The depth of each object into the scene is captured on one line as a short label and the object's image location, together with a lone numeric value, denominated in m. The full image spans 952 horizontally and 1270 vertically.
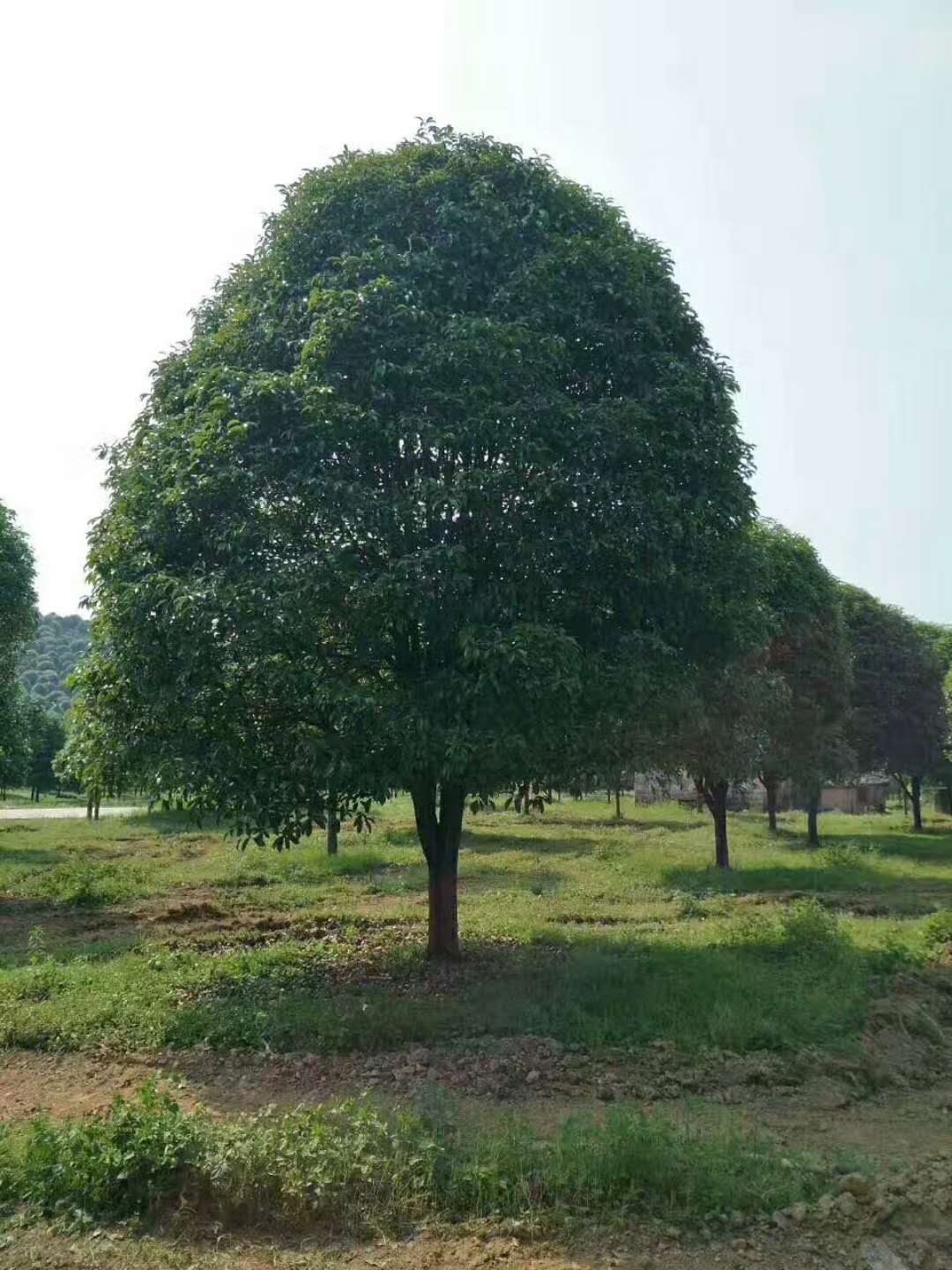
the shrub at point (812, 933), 12.20
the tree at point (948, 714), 37.91
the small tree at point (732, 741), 18.50
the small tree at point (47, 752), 53.66
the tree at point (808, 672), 24.17
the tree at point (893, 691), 34.16
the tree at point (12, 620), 20.48
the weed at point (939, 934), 12.73
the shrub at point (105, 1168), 5.60
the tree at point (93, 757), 10.66
